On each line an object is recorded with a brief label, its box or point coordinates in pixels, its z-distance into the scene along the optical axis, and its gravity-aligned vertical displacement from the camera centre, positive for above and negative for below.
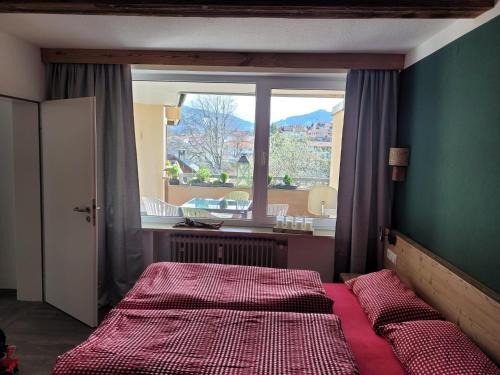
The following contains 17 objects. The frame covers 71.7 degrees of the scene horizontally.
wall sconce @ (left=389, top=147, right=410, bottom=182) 2.90 +0.07
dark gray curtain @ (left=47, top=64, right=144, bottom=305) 3.30 -0.08
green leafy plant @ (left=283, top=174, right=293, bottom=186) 3.62 -0.16
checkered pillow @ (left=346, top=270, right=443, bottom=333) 2.13 -0.86
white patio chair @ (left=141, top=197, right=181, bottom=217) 3.76 -0.51
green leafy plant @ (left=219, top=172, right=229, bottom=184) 3.67 -0.16
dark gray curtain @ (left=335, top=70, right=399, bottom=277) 3.17 +0.03
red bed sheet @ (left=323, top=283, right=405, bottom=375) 1.79 -1.01
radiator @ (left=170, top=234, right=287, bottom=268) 3.46 -0.88
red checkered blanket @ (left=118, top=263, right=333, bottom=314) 2.22 -0.87
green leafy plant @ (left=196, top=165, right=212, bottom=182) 3.69 -0.13
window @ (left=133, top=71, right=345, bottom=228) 3.53 +0.18
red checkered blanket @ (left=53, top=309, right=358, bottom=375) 1.56 -0.92
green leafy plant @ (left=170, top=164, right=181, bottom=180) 3.71 -0.11
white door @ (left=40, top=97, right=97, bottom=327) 2.93 -0.43
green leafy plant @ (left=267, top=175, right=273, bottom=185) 3.61 -0.16
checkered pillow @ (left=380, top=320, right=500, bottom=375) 1.56 -0.88
